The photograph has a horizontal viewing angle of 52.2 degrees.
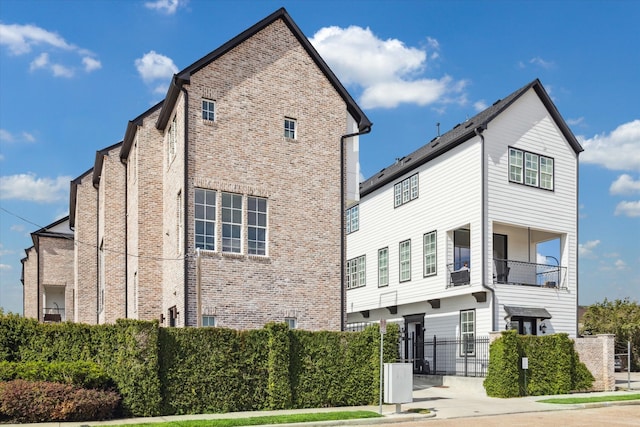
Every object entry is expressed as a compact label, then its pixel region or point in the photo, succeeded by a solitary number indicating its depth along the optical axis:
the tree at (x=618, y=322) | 38.50
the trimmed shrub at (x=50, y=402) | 15.29
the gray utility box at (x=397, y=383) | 17.73
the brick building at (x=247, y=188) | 21.58
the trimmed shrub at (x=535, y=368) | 22.75
